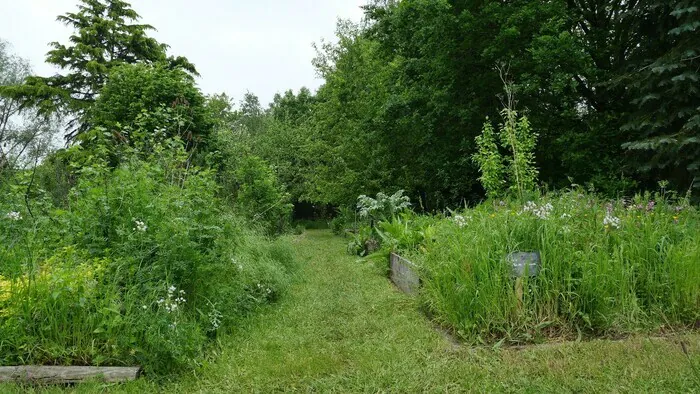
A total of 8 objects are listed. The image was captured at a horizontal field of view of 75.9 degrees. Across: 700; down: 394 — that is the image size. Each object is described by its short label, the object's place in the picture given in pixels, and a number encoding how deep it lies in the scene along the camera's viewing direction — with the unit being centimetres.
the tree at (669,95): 749
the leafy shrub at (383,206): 1043
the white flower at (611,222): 392
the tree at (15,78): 2188
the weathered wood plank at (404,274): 506
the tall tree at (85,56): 2067
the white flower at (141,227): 347
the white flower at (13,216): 364
